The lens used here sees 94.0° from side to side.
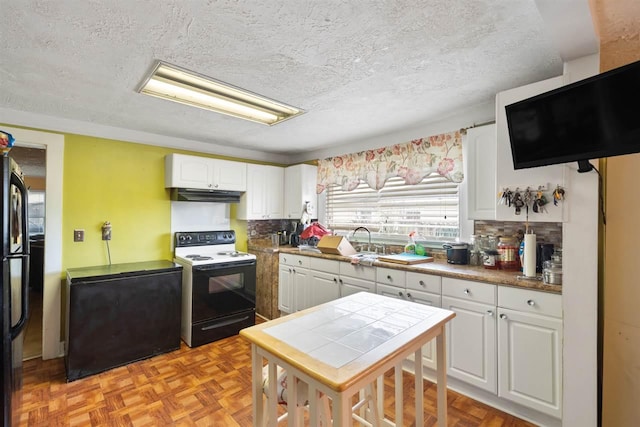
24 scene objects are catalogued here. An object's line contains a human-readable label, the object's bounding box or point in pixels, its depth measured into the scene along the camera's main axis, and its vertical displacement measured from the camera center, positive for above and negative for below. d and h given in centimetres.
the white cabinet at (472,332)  200 -81
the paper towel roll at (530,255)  195 -25
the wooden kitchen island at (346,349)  97 -50
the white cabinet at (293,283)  331 -78
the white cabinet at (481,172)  222 +35
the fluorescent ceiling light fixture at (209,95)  193 +90
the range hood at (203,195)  330 +22
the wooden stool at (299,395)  121 -77
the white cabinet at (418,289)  226 -58
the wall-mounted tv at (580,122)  124 +46
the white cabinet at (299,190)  396 +34
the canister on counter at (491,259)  230 -32
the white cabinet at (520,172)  175 +28
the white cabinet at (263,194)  384 +28
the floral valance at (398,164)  272 +57
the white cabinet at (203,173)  325 +48
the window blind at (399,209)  285 +8
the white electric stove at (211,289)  302 -79
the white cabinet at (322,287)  300 -74
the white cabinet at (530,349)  175 -81
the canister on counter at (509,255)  225 -28
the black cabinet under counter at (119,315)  242 -89
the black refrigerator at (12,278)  138 -34
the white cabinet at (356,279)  268 -58
